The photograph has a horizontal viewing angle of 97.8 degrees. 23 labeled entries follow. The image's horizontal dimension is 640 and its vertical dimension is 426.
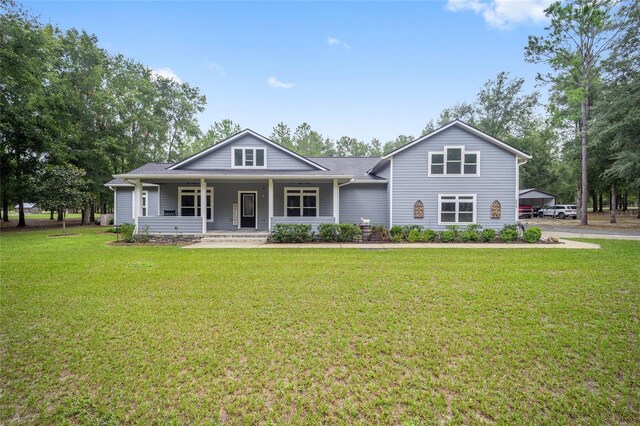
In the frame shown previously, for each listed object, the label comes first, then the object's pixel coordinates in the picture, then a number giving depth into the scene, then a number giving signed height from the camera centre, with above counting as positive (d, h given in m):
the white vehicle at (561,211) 32.53 +0.16
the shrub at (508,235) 13.25 -1.08
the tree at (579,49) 19.42 +12.31
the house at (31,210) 75.53 +0.73
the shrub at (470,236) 13.29 -1.12
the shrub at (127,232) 13.21 -0.92
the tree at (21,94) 17.09 +7.66
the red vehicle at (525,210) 34.61 +0.24
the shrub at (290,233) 13.05 -0.96
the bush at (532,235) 12.76 -1.04
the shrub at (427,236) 13.26 -1.12
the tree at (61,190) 16.17 +1.32
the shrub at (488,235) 13.20 -1.07
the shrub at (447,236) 13.31 -1.12
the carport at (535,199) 37.31 +1.94
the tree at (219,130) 48.12 +14.29
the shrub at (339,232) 13.18 -0.93
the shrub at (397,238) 13.33 -1.22
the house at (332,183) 14.19 +1.65
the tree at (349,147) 67.56 +16.01
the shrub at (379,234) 13.83 -1.07
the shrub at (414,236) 13.25 -1.12
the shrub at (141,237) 13.29 -1.17
